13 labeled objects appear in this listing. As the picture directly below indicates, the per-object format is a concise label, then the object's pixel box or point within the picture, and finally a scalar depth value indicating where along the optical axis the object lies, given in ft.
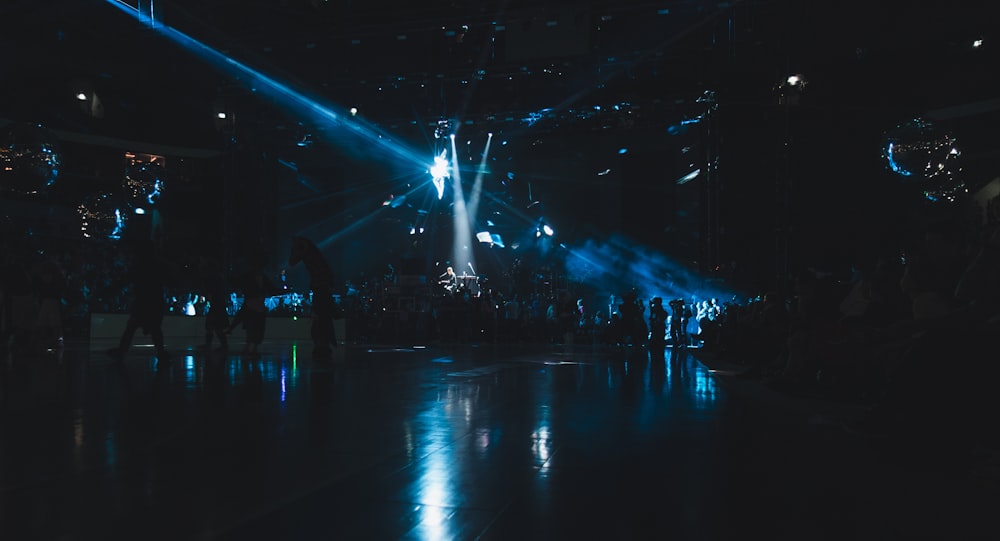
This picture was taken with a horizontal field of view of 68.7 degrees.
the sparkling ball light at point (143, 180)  61.93
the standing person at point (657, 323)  58.44
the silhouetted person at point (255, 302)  33.96
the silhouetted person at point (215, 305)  37.91
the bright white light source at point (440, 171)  75.05
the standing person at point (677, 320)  62.18
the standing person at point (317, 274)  30.66
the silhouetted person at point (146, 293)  29.50
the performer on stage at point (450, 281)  73.77
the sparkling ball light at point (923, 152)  30.27
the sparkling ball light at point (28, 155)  34.71
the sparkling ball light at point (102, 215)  53.21
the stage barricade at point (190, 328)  62.28
